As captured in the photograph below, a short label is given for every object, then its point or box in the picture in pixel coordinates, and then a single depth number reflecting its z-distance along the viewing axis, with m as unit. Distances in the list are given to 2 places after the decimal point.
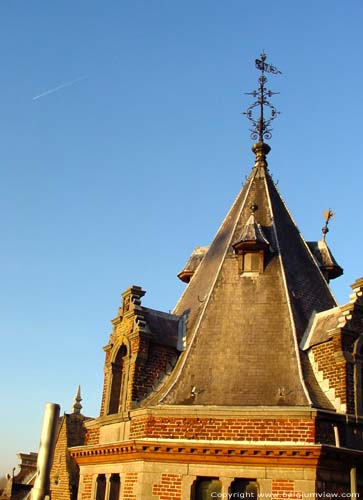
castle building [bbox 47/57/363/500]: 13.51
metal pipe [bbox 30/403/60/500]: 9.29
